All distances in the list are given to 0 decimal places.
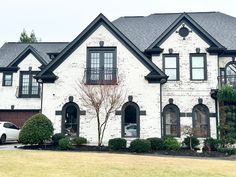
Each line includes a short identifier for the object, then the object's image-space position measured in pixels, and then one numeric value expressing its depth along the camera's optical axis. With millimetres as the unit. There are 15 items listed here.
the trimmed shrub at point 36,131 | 18984
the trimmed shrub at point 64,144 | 18703
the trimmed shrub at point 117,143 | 18938
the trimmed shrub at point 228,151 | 18203
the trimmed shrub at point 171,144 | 19406
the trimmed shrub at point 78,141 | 20016
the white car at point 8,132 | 22328
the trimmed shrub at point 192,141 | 20625
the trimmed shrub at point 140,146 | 18253
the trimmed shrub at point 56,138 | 20250
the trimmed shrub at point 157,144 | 19406
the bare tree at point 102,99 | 20375
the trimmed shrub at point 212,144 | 19969
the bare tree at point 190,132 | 20375
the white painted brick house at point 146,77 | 21094
